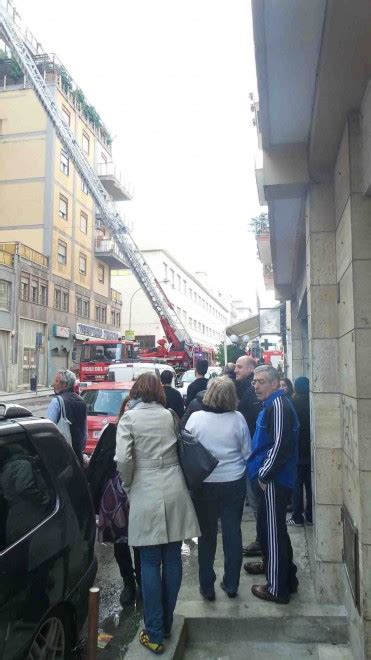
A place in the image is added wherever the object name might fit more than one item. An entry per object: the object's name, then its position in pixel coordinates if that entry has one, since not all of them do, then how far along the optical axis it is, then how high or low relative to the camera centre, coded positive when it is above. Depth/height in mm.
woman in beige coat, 3205 -904
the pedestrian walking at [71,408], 5758 -517
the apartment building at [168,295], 53094 +7473
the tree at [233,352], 18484 +378
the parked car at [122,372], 14258 -272
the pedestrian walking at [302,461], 5586 -1091
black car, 2355 -936
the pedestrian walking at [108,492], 3934 -1003
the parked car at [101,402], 8708 -725
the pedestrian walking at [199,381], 6746 -253
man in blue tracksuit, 3842 -899
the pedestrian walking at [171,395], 6680 -441
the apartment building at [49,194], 33688 +11542
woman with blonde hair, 3945 -964
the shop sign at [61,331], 33406 +2098
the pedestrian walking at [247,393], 5789 -361
